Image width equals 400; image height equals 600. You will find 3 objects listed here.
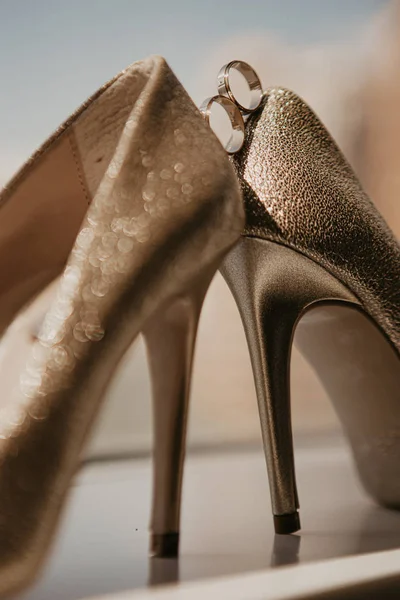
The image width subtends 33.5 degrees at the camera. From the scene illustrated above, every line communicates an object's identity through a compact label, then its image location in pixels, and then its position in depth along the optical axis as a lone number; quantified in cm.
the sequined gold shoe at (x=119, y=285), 30
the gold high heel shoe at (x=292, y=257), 50
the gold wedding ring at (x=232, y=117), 53
